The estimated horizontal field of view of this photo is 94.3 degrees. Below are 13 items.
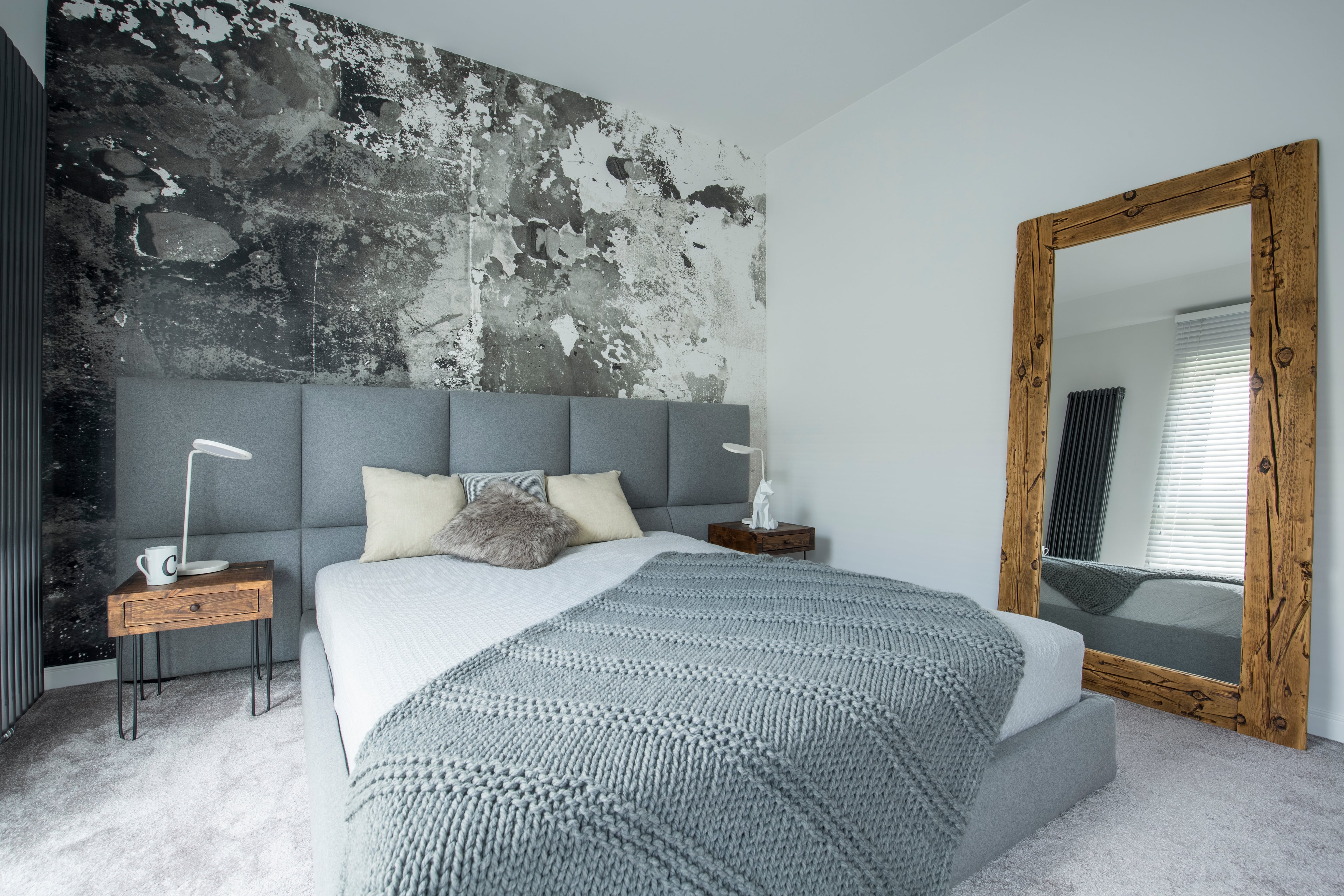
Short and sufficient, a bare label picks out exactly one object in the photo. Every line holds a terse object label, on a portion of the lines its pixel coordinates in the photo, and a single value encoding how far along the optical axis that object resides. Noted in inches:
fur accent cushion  95.7
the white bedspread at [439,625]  51.3
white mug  82.5
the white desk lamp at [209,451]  85.7
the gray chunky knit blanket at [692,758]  31.9
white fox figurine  141.7
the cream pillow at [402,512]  101.3
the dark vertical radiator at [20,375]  78.2
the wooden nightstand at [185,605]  78.7
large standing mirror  82.5
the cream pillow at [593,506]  116.1
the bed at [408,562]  55.9
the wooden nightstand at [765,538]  135.9
